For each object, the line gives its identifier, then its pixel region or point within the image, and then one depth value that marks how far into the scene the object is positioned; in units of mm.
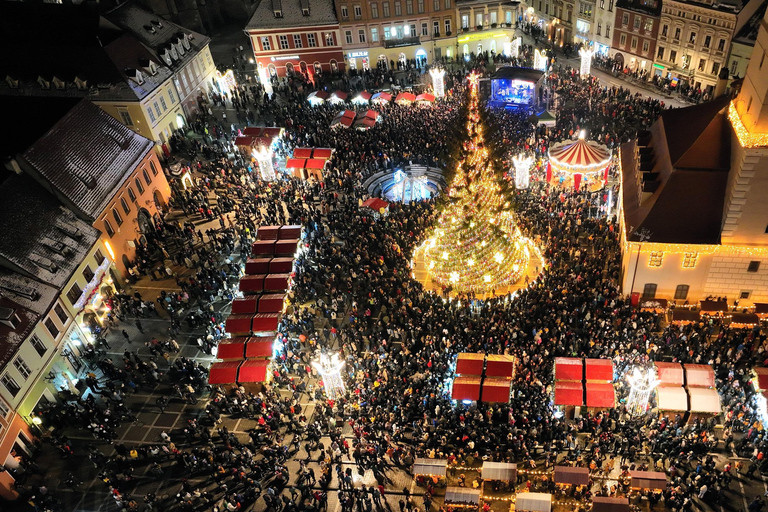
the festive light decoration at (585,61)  57562
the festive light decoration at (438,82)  57000
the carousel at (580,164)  42812
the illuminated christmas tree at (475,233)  28016
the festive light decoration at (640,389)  27031
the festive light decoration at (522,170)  43531
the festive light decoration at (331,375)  28547
